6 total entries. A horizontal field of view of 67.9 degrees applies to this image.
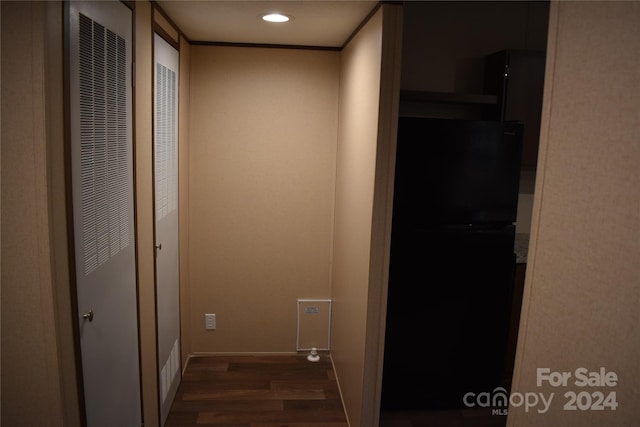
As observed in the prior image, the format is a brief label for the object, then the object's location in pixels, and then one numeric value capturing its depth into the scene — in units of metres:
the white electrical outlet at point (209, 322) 3.60
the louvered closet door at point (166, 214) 2.48
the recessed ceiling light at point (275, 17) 2.45
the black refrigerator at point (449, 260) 2.70
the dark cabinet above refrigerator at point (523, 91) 3.03
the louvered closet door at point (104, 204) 1.48
